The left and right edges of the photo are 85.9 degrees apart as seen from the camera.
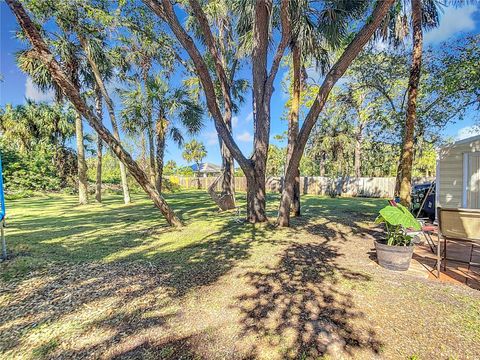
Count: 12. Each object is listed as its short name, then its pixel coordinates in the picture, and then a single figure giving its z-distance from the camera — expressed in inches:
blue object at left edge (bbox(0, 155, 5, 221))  153.8
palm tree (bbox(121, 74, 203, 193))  485.4
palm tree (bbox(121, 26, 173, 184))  291.2
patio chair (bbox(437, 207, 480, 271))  117.2
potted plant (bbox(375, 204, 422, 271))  129.0
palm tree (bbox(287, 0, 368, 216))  200.4
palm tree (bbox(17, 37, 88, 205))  375.6
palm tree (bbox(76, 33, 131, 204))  380.7
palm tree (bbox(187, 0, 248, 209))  340.3
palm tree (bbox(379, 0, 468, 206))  218.8
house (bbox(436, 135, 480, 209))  263.7
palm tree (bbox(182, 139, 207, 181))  1378.0
